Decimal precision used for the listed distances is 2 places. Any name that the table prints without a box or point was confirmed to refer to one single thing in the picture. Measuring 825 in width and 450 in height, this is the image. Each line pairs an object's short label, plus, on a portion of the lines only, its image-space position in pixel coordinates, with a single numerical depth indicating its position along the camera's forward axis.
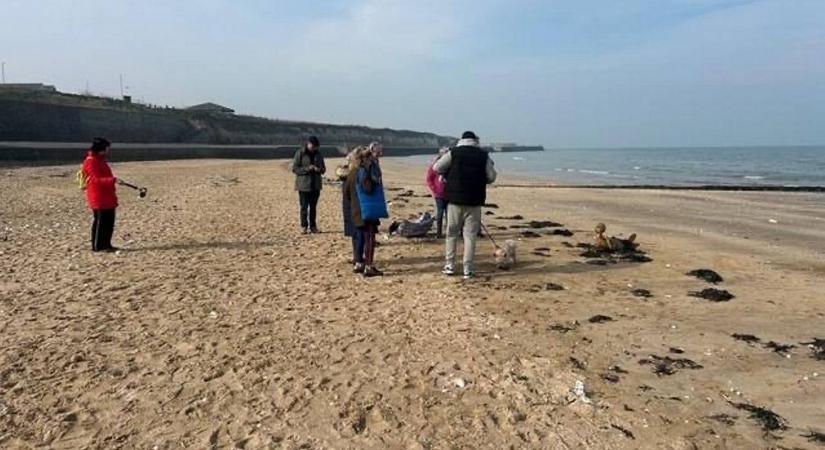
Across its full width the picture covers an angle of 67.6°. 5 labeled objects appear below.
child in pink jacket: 9.76
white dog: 8.68
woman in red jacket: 9.27
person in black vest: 7.61
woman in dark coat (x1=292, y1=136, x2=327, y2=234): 10.96
